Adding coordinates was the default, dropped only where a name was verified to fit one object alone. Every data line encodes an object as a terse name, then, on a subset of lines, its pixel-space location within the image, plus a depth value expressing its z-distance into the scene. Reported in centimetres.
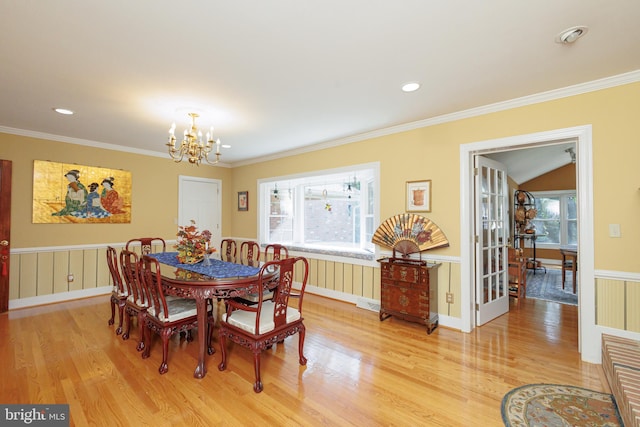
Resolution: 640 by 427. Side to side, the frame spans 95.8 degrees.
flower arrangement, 288
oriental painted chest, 312
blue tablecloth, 246
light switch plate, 239
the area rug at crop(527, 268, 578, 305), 454
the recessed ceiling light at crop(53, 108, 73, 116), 310
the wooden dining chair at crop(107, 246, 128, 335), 299
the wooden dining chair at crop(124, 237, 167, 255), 394
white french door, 327
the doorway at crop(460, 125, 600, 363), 249
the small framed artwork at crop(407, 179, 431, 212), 344
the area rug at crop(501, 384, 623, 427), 176
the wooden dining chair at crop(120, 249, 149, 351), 255
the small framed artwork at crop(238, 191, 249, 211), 591
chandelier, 289
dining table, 224
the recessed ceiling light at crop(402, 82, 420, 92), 251
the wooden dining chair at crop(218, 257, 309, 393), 212
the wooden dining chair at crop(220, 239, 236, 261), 335
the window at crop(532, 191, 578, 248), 753
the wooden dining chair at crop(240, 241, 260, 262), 349
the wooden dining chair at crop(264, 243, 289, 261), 337
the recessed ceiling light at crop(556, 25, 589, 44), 176
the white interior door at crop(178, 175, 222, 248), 546
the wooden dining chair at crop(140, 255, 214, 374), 231
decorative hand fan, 332
